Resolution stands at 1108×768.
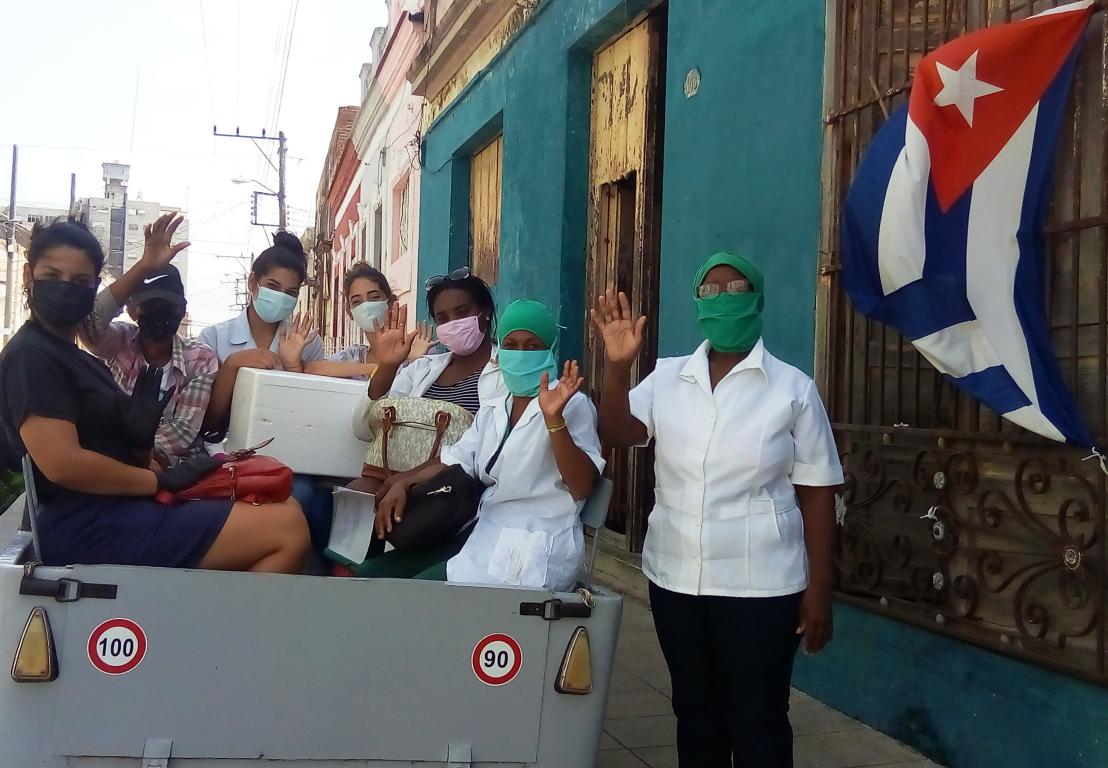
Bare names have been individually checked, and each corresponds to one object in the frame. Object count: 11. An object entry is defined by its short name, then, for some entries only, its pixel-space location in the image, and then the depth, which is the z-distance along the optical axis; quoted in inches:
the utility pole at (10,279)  1313.1
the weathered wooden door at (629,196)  241.1
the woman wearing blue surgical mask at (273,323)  141.9
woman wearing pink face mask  126.9
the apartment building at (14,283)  1344.7
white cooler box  120.6
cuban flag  113.8
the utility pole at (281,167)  1433.3
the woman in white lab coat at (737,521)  95.7
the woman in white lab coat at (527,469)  98.8
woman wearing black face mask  92.0
